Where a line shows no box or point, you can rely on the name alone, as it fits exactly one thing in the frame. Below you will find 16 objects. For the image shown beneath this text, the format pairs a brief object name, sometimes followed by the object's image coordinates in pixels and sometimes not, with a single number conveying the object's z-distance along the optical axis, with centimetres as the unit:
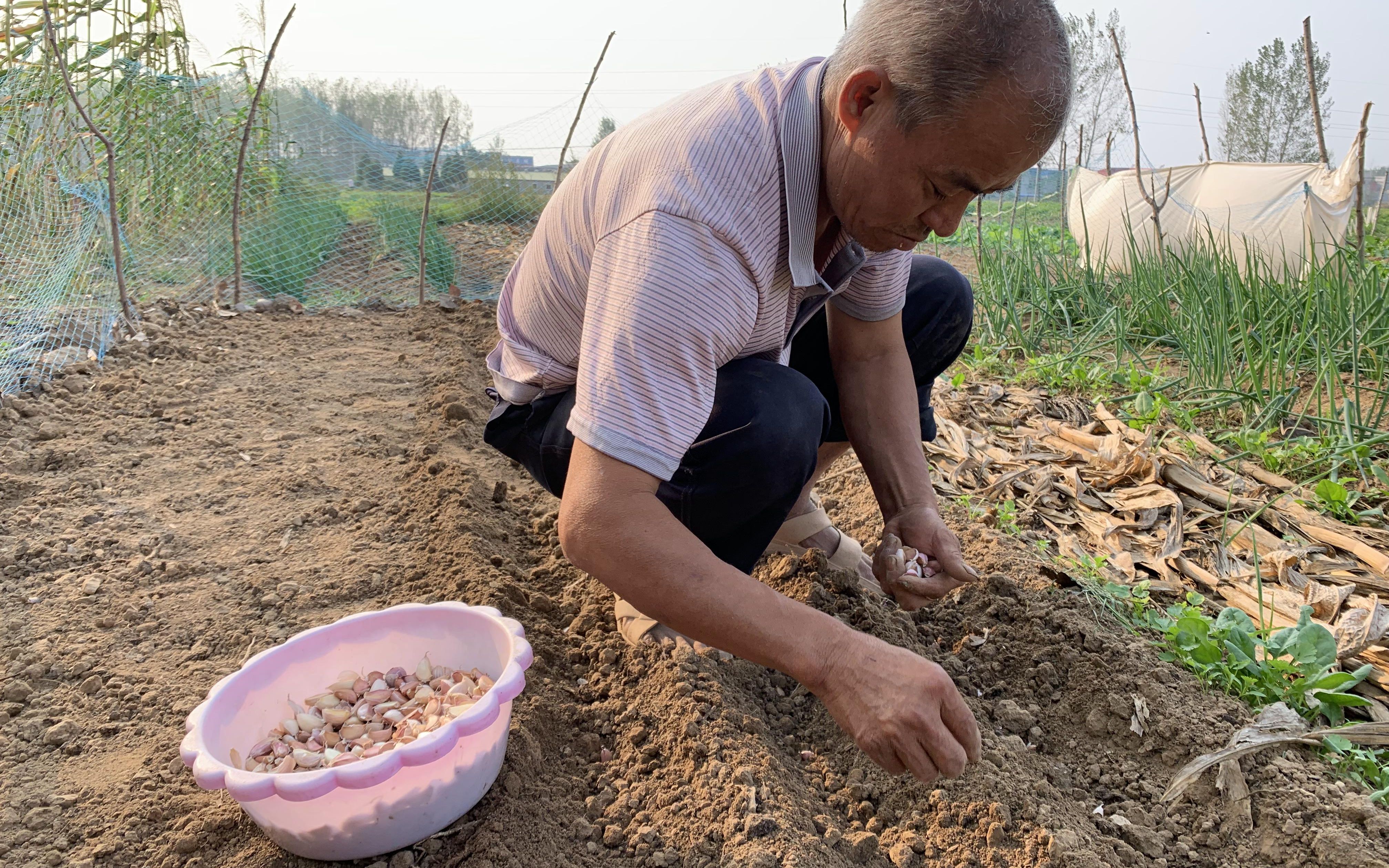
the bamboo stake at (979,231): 461
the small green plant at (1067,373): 325
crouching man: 112
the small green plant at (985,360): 366
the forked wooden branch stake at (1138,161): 497
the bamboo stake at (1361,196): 369
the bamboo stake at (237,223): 497
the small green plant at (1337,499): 220
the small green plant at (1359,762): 143
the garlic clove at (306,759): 129
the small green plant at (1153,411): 276
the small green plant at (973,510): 234
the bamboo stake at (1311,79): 456
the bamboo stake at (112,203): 387
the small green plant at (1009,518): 229
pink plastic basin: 113
